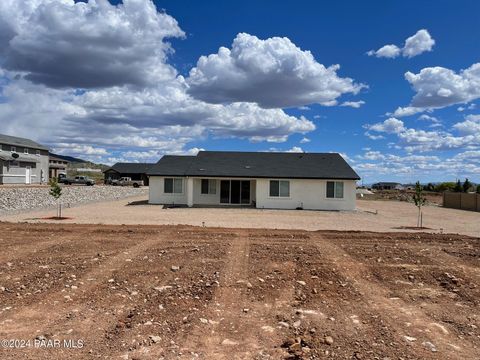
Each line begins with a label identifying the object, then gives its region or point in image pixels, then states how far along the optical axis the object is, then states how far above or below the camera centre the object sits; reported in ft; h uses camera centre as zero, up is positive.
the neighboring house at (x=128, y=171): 271.49 +8.02
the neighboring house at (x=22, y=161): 162.20 +8.69
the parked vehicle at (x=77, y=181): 201.14 +0.62
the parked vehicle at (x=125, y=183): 224.37 +0.15
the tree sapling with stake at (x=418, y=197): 67.92 -1.64
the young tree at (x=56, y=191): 70.79 -1.55
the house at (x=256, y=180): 89.81 +1.12
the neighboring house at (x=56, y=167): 240.12 +9.17
